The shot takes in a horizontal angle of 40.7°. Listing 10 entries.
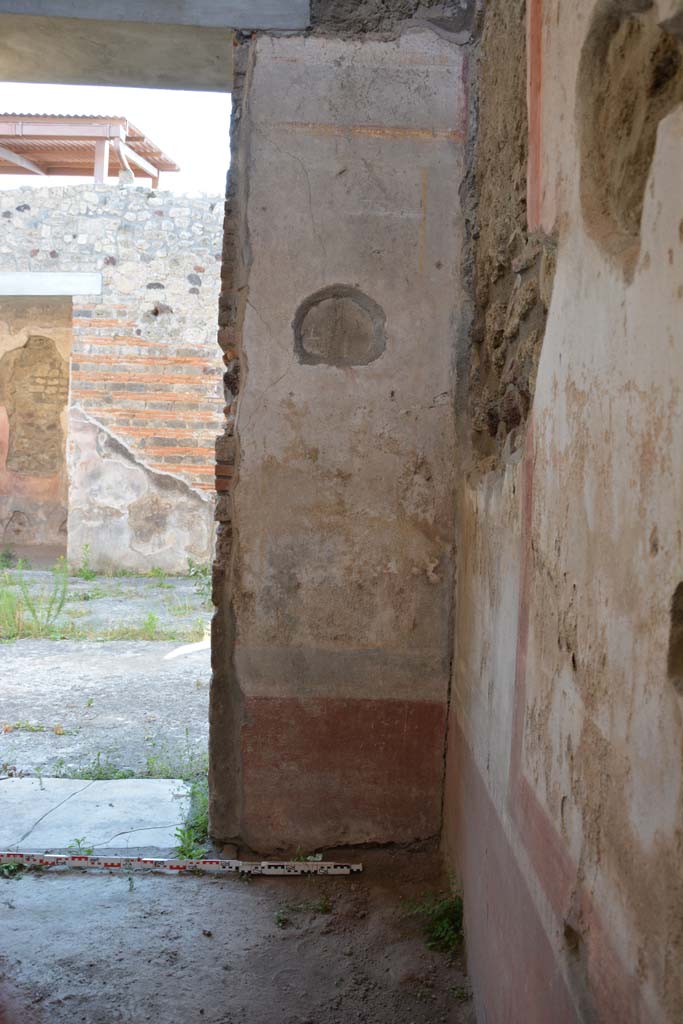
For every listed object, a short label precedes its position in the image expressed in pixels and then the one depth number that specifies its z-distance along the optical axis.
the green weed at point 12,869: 2.73
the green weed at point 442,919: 2.36
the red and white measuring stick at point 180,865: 2.76
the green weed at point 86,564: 8.83
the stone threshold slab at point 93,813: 2.92
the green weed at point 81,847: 2.84
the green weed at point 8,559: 10.22
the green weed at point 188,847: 2.83
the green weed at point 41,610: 6.32
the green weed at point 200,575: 8.30
